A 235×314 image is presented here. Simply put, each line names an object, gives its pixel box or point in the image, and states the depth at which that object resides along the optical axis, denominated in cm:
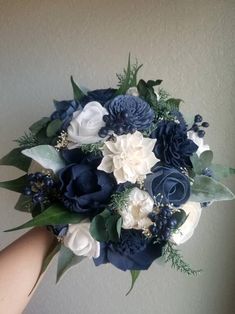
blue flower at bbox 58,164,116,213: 56
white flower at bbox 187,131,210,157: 64
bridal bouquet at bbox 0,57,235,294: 56
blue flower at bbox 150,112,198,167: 58
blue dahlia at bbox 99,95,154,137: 56
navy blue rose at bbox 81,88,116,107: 63
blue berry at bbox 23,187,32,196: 58
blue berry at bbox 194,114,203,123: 66
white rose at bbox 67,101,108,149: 57
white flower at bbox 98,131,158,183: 55
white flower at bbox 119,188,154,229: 56
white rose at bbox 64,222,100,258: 58
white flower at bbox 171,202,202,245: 59
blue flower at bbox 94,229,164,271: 58
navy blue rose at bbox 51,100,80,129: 61
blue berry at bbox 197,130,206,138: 65
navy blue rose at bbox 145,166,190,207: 56
